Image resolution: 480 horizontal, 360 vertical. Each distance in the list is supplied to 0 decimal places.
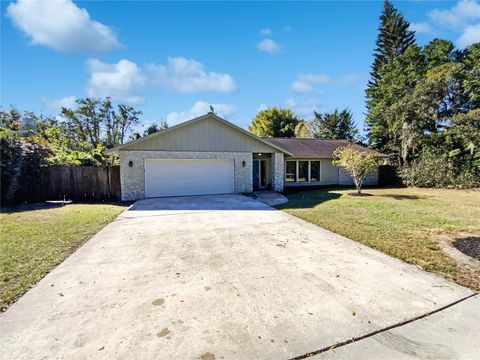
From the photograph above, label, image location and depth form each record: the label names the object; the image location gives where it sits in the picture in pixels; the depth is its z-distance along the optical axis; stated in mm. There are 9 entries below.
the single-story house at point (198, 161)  12578
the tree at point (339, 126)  34250
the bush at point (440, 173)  17375
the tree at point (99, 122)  27609
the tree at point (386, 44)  27469
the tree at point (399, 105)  20953
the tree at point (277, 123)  36344
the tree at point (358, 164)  13781
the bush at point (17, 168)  10938
